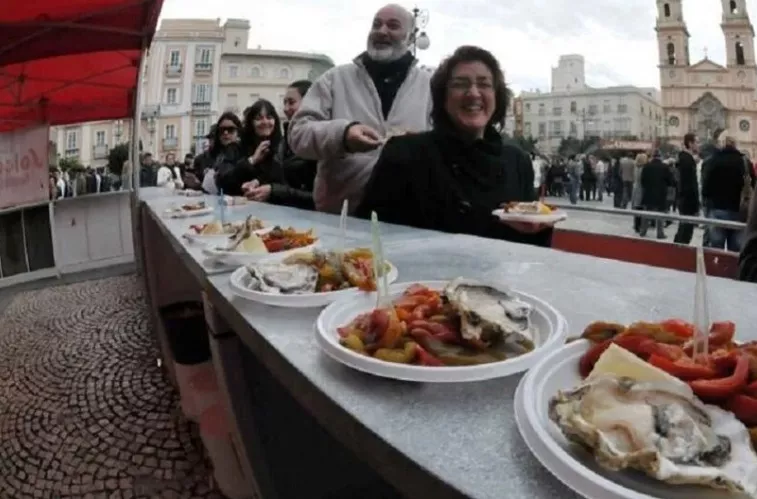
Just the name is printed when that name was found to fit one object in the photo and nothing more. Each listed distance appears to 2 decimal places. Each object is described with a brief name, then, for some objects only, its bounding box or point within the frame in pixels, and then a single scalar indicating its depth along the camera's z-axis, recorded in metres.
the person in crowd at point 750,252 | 1.44
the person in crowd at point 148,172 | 13.38
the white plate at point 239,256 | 1.55
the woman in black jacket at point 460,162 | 2.39
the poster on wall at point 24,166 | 6.70
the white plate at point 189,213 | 3.29
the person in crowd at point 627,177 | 15.05
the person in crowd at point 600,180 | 21.48
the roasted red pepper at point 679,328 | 0.73
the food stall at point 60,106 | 5.04
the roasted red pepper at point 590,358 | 0.69
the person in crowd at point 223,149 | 5.10
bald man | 2.90
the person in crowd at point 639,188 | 10.27
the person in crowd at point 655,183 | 9.96
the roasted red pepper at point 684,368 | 0.60
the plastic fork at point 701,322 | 0.65
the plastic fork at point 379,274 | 0.99
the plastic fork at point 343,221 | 1.48
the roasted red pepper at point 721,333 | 0.69
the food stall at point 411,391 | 0.54
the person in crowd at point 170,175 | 11.33
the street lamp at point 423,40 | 11.60
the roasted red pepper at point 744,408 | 0.54
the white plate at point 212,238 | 1.90
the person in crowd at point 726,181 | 6.48
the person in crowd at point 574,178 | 19.69
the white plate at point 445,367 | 0.72
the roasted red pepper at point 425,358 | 0.76
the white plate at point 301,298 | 1.12
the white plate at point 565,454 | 0.46
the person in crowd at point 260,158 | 4.36
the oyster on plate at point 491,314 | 0.81
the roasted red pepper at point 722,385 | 0.56
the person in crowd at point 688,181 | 8.18
